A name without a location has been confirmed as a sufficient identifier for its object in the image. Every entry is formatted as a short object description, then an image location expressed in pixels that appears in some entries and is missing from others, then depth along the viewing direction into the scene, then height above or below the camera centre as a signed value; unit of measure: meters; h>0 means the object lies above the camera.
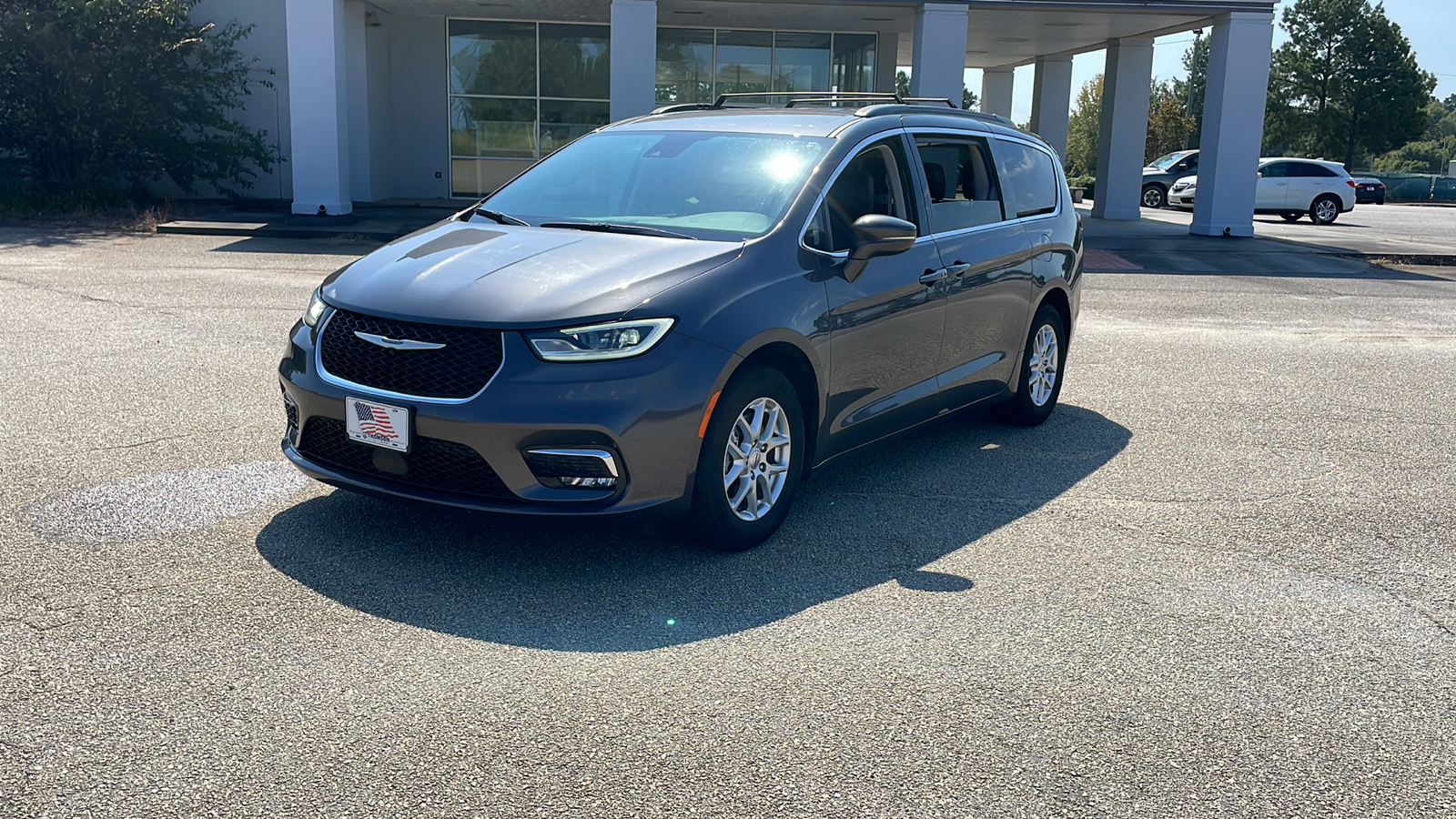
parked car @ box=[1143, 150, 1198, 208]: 37.44 -0.19
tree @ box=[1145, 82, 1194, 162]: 57.94 +1.89
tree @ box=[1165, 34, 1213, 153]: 75.49 +5.84
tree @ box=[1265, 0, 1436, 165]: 64.44 +4.65
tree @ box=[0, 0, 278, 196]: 20.77 +0.75
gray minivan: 4.61 -0.65
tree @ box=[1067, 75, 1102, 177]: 59.03 +1.88
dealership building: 21.05 +1.71
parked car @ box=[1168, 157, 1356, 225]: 32.66 -0.35
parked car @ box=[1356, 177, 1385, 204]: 49.78 -0.54
